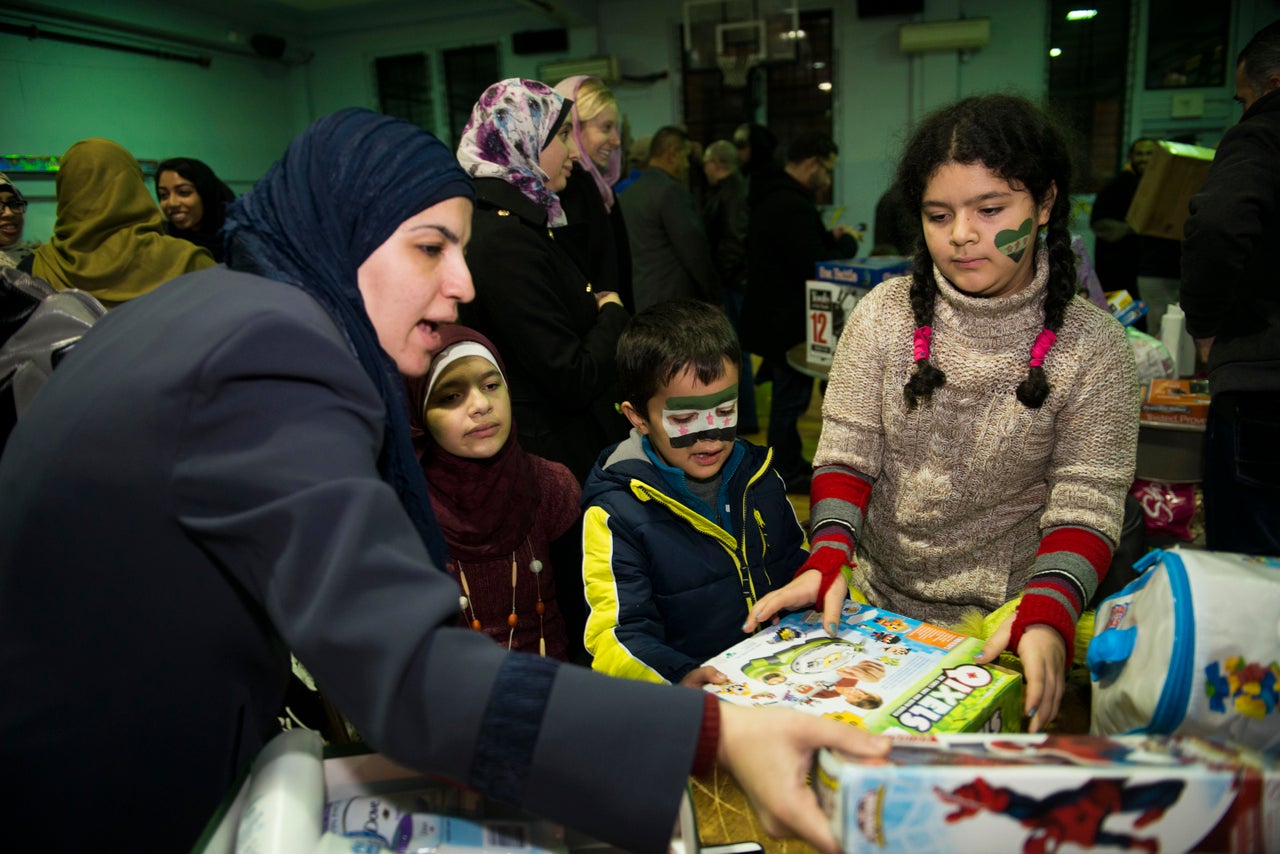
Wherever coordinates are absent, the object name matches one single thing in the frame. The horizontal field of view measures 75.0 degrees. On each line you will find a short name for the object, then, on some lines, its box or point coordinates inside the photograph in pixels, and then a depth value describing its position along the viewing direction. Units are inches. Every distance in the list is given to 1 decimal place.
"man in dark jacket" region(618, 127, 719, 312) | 161.9
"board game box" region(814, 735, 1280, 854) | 24.5
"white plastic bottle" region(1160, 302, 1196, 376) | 123.3
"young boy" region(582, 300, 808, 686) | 55.7
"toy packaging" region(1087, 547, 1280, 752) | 29.8
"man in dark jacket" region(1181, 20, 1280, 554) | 75.1
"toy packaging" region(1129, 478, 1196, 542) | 104.9
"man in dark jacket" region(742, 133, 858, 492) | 150.4
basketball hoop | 319.3
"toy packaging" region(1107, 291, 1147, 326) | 117.7
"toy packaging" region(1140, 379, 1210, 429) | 99.6
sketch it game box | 38.0
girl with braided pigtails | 49.4
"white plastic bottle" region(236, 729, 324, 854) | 26.3
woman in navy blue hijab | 26.2
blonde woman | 95.1
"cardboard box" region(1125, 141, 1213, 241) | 126.7
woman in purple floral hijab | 75.7
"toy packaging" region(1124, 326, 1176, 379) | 110.0
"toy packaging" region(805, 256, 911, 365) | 111.3
